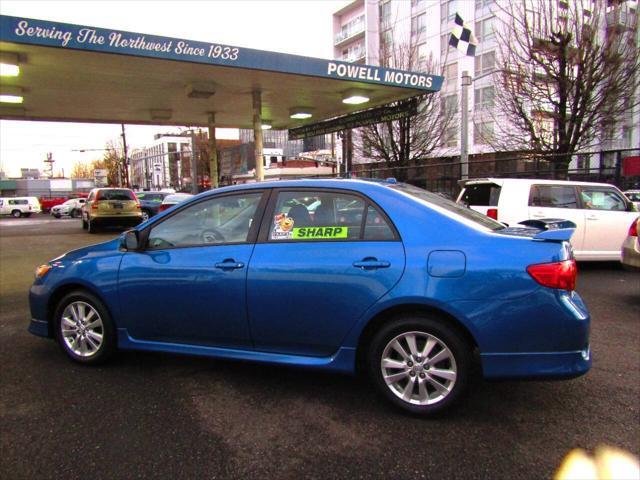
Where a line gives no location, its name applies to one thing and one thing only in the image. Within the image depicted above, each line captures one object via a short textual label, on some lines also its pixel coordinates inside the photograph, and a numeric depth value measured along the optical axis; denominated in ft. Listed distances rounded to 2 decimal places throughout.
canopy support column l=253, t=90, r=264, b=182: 44.04
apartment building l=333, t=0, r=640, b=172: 122.93
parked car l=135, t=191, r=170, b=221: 71.05
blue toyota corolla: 9.55
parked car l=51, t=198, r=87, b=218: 113.29
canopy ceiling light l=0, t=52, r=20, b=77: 29.25
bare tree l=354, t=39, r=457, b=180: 65.46
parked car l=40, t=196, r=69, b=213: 153.48
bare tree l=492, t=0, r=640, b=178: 43.37
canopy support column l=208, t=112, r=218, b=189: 55.98
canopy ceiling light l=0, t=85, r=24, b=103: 38.87
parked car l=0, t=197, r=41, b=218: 123.85
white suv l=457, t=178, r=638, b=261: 26.78
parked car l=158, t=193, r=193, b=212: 49.87
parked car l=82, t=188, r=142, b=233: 55.77
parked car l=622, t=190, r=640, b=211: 40.84
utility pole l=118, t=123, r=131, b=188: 150.61
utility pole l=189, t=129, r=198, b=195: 100.41
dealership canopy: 27.76
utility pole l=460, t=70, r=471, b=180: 48.24
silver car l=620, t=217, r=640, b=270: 20.43
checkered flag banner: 46.44
